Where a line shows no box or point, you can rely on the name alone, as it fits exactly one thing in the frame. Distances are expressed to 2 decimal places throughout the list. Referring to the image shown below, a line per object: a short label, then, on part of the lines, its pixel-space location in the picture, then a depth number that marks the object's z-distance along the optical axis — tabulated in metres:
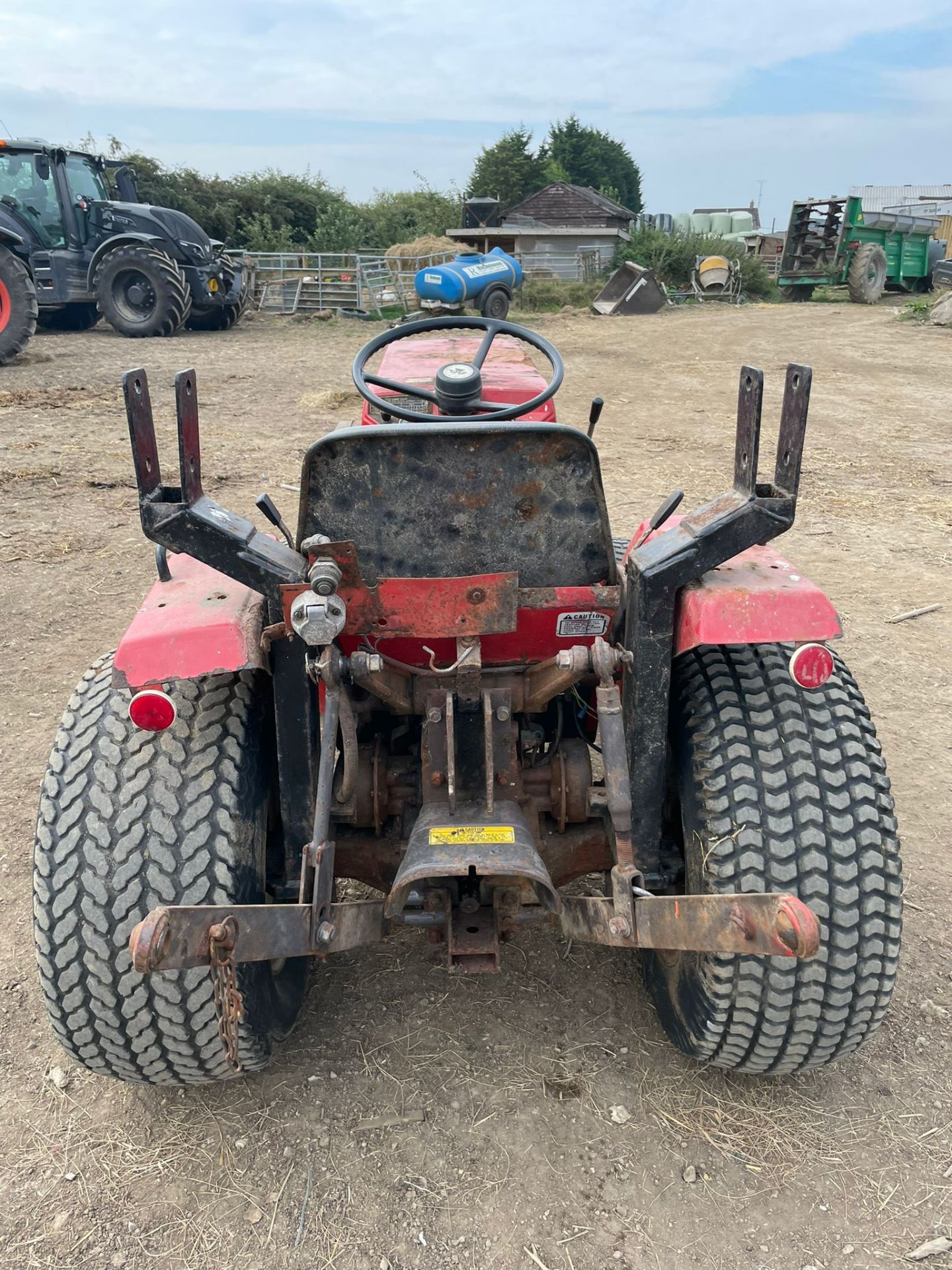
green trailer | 21.02
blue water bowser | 16.86
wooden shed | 31.56
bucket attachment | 19.62
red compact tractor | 1.94
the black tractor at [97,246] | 12.72
